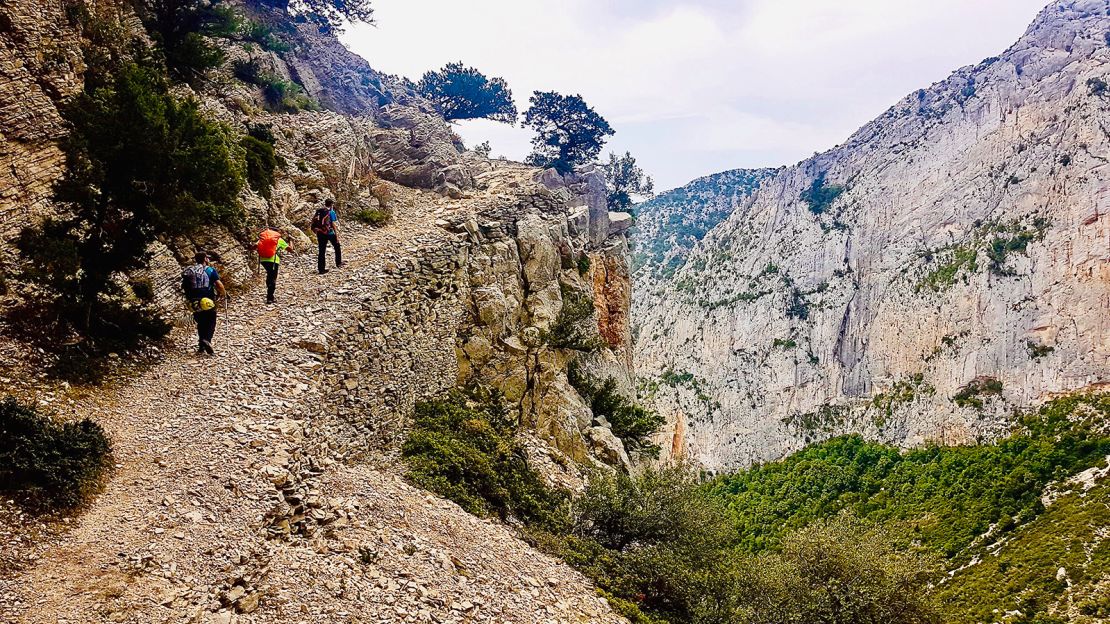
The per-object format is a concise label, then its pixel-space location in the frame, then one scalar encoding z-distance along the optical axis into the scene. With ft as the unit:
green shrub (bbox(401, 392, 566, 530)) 47.70
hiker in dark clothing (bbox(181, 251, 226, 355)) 42.29
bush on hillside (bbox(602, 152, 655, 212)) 177.88
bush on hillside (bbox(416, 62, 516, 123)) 191.52
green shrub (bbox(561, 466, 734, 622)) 48.16
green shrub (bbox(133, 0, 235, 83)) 68.28
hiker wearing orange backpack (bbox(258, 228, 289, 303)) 51.44
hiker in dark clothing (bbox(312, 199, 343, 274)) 59.98
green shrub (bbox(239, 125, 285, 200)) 69.26
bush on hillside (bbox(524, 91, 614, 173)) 167.84
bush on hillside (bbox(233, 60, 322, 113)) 94.99
